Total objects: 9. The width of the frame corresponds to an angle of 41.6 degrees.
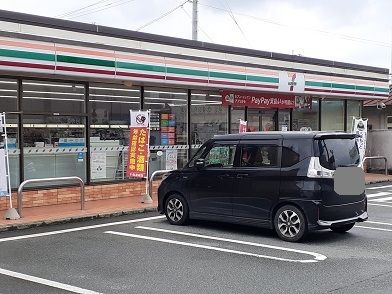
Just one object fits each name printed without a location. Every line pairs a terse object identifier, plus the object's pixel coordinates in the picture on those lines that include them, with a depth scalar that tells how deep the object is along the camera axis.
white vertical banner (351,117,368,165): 17.52
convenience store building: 11.16
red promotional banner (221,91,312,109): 15.77
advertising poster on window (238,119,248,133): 15.20
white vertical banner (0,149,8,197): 10.05
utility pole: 25.79
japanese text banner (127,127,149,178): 12.32
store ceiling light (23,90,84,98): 11.85
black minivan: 8.04
